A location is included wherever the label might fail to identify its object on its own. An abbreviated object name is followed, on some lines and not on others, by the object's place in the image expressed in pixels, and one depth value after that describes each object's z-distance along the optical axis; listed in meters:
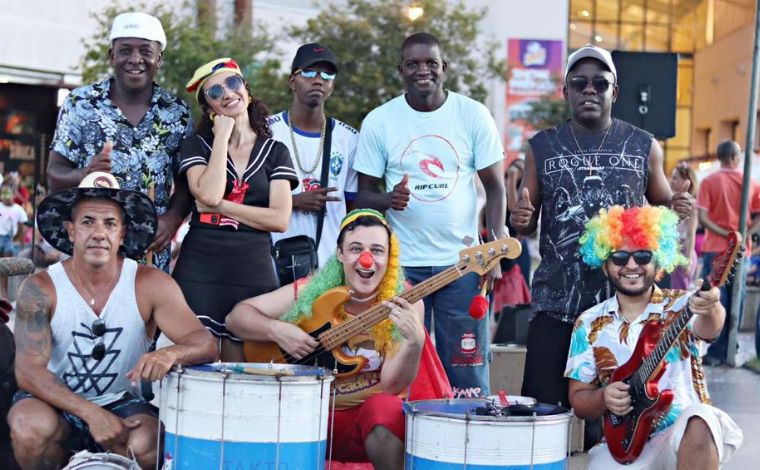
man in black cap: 6.16
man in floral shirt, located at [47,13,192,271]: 5.76
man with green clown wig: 4.92
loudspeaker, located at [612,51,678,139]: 8.77
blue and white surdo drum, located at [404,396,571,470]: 4.32
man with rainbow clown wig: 4.82
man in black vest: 5.41
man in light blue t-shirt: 6.02
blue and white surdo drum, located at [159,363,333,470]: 4.30
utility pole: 10.91
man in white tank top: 4.85
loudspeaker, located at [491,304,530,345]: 9.23
